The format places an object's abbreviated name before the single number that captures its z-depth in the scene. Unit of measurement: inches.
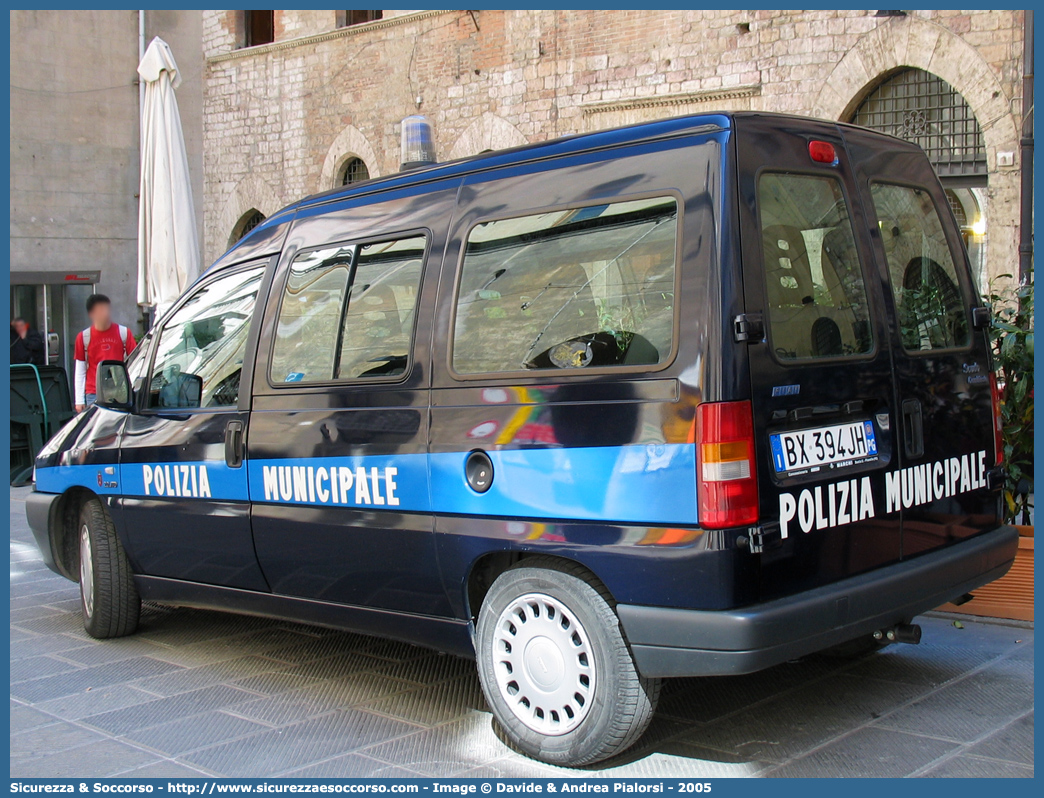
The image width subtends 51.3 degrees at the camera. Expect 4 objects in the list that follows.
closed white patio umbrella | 431.5
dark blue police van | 128.4
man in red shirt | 375.9
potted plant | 207.5
